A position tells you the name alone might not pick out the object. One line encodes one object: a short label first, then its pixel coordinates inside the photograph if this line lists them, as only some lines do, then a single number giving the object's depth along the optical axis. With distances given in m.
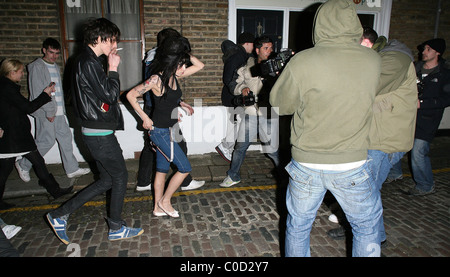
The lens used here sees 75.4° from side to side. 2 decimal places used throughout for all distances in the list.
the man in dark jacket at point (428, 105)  4.05
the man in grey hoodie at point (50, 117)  4.86
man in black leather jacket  2.78
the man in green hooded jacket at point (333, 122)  1.90
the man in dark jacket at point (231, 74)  5.00
